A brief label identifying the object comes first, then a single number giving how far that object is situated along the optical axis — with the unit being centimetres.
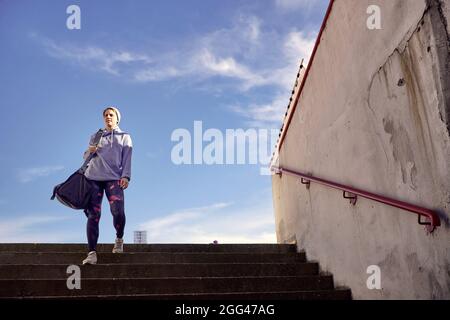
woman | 416
